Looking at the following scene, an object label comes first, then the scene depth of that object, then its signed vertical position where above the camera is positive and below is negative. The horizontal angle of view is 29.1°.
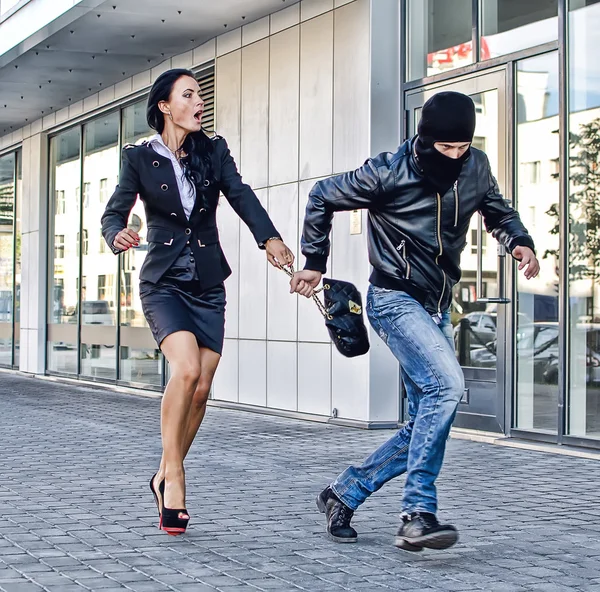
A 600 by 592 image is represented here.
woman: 5.04 +0.26
